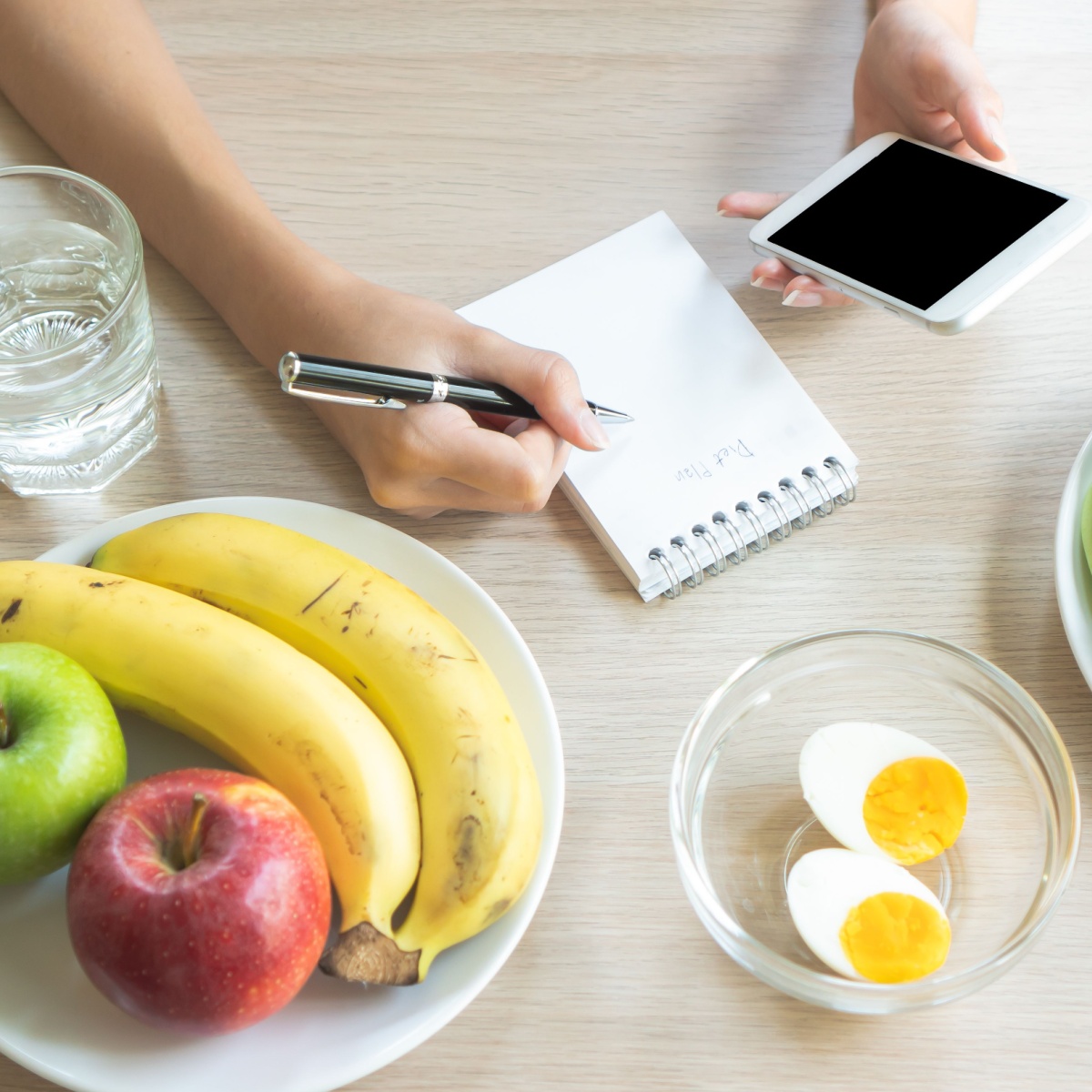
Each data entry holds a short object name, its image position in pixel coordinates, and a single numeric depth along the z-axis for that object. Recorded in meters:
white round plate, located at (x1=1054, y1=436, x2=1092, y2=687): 0.66
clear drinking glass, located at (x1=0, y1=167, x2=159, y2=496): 0.68
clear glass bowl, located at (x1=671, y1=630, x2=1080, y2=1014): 0.58
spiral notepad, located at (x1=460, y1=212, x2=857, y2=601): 0.74
